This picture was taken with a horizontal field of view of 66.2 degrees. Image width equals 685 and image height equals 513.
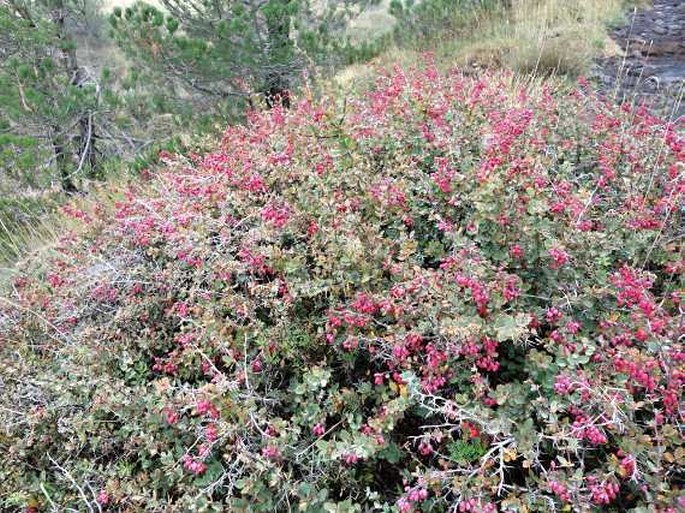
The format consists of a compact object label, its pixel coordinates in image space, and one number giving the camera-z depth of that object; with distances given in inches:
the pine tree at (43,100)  210.5
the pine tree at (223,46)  221.3
